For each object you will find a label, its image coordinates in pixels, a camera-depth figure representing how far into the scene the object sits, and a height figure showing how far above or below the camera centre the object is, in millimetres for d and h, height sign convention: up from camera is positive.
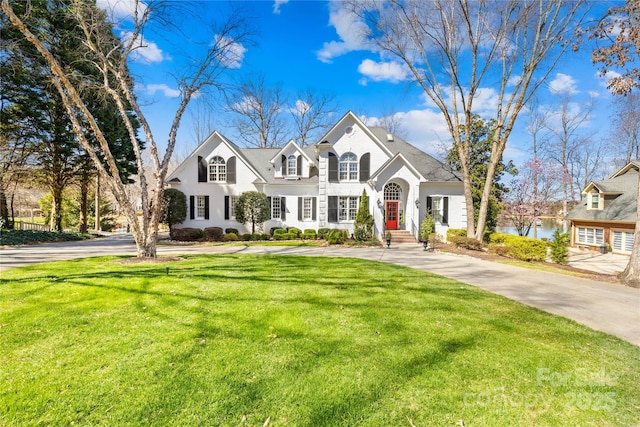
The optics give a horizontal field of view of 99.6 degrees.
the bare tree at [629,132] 25203 +8271
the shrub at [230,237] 18089 -1313
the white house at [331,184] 18609 +2373
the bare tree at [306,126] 34531 +11626
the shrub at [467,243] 15408 -1561
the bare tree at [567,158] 28250 +6203
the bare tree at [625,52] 8828 +5600
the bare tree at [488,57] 13844 +8919
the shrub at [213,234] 18227 -1119
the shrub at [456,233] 17609 -1132
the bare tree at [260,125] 33125 +11410
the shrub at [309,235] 18734 -1256
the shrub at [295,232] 18953 -1053
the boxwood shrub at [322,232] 18453 -1046
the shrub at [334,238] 16594 -1319
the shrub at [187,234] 18125 -1092
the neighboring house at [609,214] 18062 +61
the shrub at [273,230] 19256 -909
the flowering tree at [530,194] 24031 +1953
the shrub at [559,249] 13031 -1651
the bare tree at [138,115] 9039 +3657
